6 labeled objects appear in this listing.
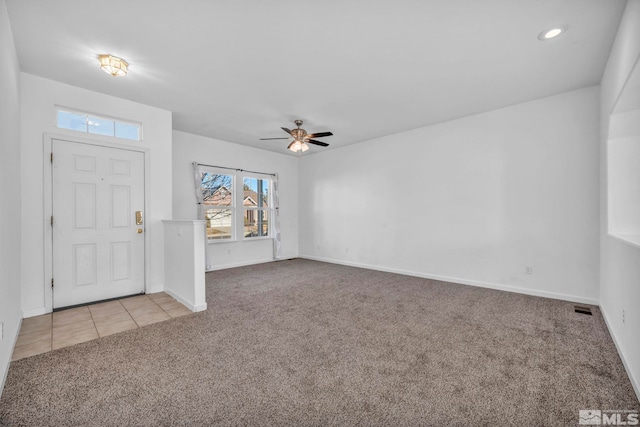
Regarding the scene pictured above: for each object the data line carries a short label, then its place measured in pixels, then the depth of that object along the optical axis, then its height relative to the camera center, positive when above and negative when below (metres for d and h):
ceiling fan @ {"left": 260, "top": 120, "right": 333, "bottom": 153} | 4.57 +1.28
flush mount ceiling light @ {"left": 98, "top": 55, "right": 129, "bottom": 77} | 2.79 +1.57
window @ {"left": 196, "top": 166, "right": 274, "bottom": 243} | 5.85 +0.21
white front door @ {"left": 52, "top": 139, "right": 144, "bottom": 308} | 3.35 -0.13
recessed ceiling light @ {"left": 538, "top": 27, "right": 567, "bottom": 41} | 2.38 +1.62
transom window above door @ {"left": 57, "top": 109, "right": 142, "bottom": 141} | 3.41 +1.20
